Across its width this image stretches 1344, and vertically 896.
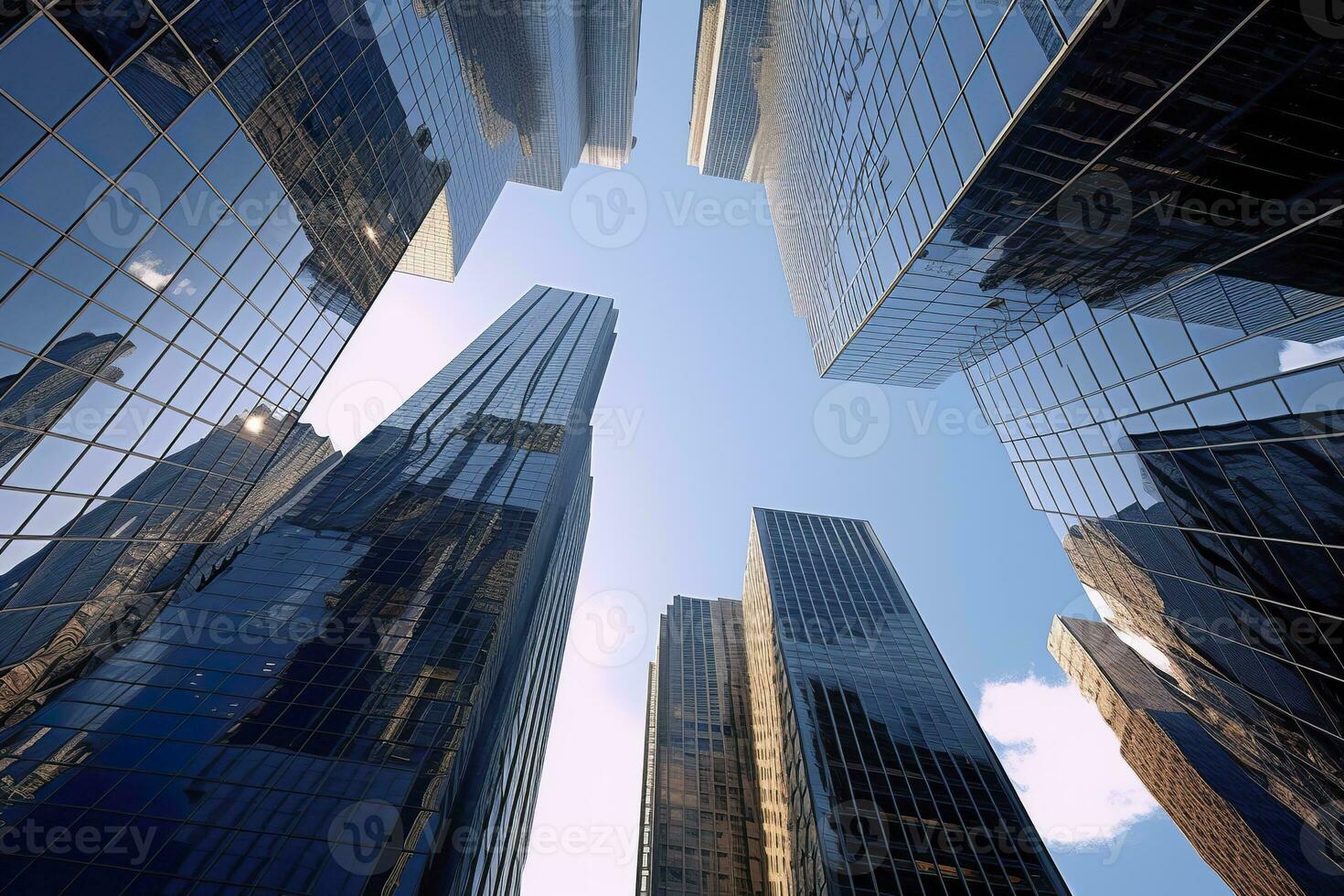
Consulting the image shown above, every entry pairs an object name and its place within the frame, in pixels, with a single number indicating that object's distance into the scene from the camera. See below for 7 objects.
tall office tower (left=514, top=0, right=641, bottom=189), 86.06
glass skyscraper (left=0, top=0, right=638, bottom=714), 11.86
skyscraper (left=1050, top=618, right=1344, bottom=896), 48.22
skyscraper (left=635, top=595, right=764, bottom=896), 61.31
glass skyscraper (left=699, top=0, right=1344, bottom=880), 11.73
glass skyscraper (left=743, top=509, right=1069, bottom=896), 37.09
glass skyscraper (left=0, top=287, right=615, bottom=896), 22.80
